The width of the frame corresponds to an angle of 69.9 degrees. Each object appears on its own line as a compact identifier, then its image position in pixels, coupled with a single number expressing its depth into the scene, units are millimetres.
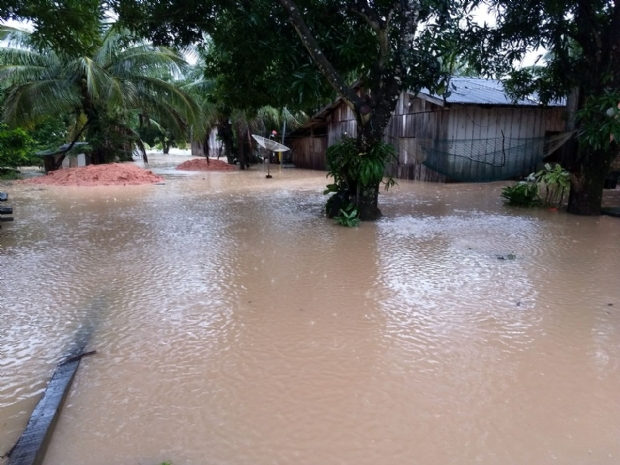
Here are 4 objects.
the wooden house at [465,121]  10977
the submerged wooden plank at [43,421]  1729
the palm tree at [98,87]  11414
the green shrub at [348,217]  6348
